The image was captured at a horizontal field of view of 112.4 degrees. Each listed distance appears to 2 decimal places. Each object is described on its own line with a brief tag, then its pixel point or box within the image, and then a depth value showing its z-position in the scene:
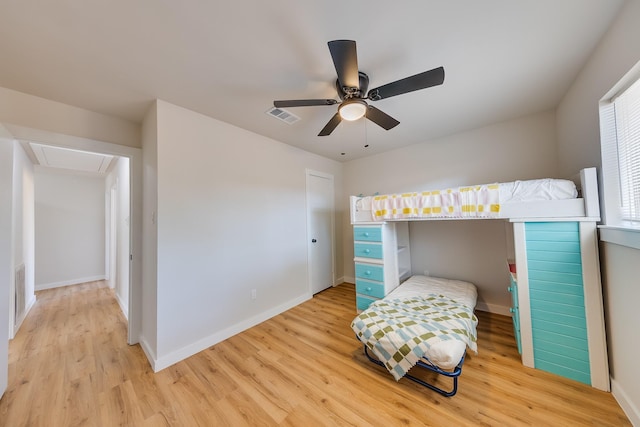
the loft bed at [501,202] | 1.65
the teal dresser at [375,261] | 2.76
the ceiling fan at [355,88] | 1.22
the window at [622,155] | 1.31
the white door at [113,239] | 3.94
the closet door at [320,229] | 3.59
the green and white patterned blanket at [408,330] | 1.60
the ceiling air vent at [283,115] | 2.26
